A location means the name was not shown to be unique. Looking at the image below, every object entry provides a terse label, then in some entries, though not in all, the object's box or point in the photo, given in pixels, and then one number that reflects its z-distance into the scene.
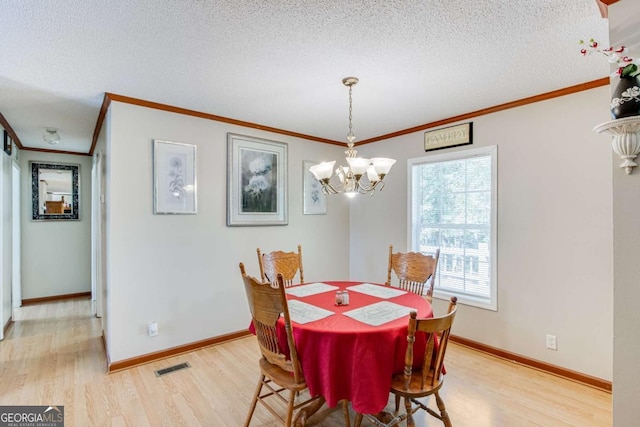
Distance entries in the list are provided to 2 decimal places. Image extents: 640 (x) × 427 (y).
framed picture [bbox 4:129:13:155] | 3.64
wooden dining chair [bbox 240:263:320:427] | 1.68
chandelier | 2.25
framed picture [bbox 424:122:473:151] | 3.31
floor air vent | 2.72
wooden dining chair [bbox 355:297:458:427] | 1.50
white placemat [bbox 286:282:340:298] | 2.50
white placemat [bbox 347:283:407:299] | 2.44
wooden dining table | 1.59
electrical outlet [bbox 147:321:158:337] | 2.96
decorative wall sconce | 1.32
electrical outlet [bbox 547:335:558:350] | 2.71
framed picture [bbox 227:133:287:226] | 3.52
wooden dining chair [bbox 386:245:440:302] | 2.80
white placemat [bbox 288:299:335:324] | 1.89
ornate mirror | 4.91
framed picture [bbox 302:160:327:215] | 4.18
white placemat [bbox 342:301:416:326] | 1.85
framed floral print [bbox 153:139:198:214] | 3.01
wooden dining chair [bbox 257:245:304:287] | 3.01
